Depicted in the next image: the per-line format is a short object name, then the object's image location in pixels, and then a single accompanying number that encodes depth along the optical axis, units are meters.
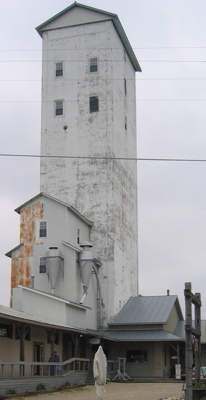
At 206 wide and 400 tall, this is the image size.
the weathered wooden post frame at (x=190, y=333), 19.66
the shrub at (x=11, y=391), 26.01
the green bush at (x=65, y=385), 30.94
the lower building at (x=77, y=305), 36.94
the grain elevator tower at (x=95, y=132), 47.16
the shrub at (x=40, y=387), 28.55
